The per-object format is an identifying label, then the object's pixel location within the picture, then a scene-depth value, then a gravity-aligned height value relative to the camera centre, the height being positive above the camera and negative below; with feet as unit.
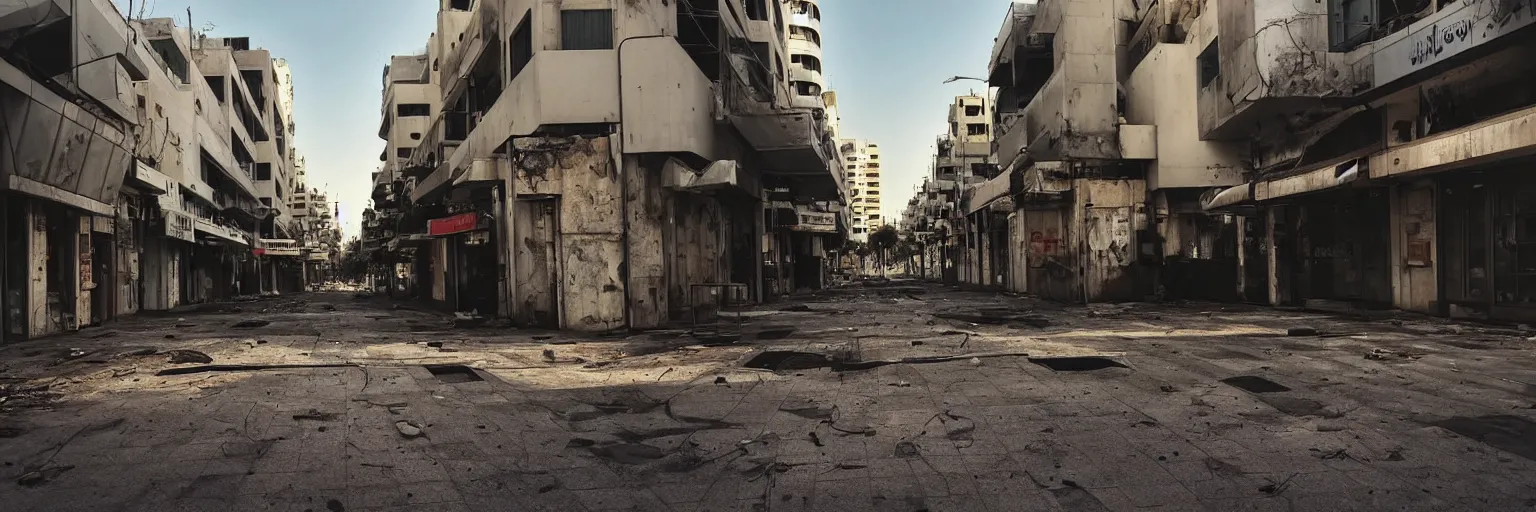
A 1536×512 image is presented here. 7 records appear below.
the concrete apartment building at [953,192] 198.49 +19.36
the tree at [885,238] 334.85 +7.30
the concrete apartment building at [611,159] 58.80 +8.19
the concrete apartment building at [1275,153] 51.31 +7.61
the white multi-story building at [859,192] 587.27 +47.85
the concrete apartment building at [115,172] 55.21 +9.88
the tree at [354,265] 323.57 +3.04
